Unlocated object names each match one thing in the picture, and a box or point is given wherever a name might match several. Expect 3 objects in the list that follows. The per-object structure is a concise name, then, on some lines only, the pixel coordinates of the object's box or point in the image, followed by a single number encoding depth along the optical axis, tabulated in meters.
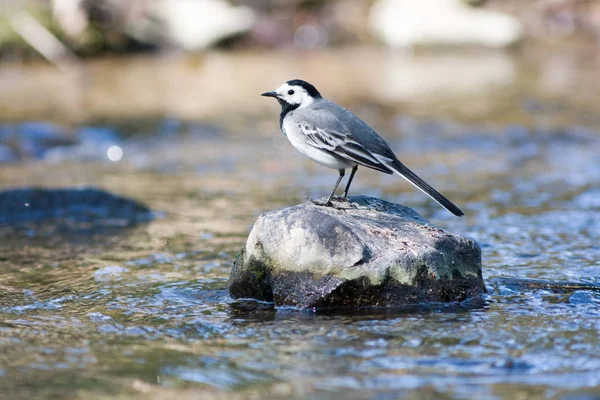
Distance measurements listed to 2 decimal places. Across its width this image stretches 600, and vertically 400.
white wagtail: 12.84
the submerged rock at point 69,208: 18.64
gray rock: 11.98
